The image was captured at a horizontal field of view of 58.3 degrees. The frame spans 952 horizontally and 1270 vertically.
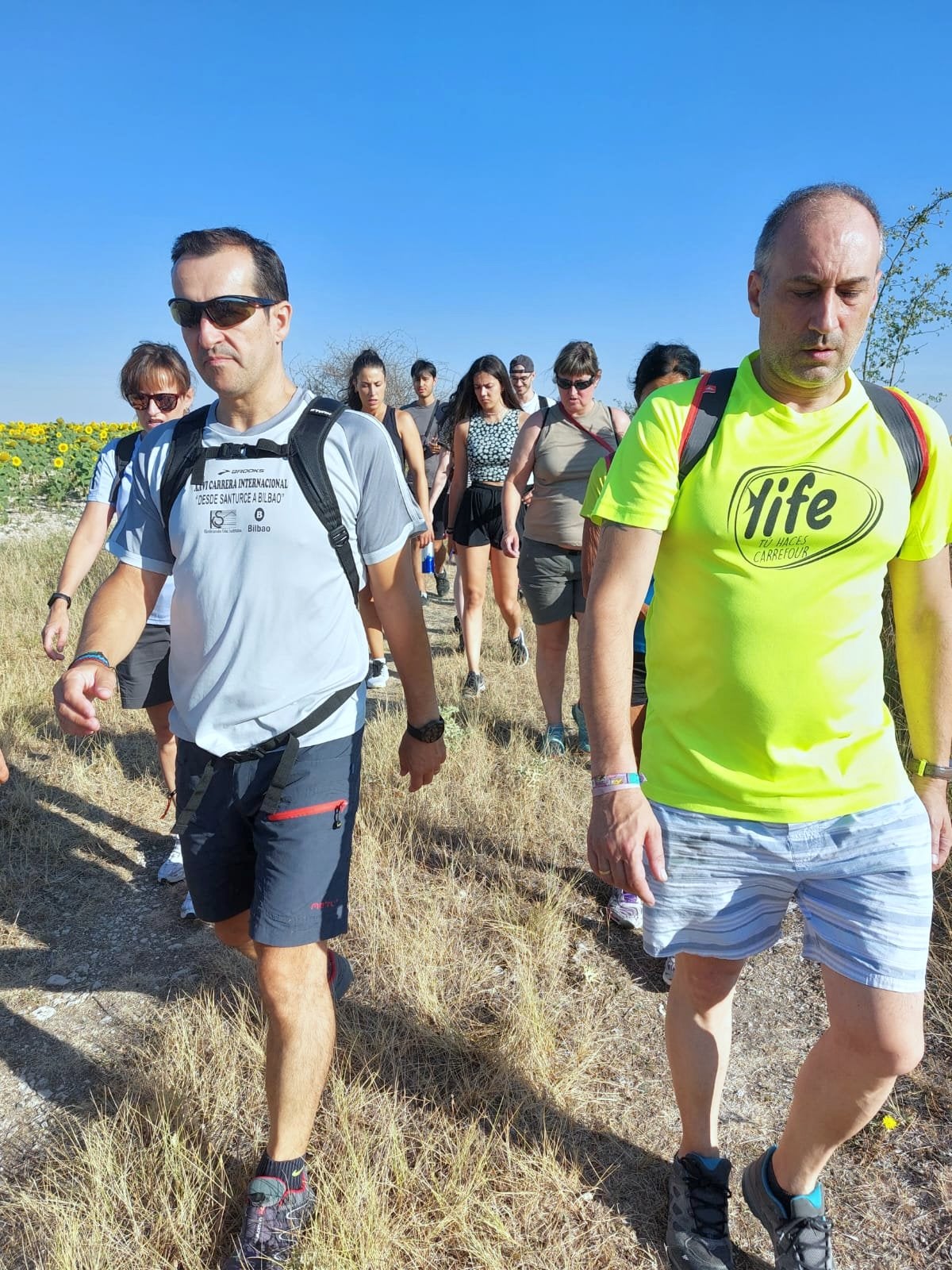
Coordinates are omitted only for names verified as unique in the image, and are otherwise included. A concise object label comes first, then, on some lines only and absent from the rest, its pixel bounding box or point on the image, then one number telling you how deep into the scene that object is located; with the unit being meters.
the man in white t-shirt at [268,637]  2.00
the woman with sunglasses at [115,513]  3.53
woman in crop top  5.75
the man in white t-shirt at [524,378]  7.36
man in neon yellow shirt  1.69
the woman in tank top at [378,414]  5.55
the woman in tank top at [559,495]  4.43
